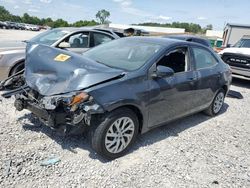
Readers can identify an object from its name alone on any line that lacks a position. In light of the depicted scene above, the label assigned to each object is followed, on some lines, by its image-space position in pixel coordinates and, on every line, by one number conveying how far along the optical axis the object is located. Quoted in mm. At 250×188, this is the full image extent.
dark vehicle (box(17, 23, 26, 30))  45059
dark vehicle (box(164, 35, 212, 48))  7201
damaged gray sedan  2325
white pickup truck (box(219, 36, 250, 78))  6352
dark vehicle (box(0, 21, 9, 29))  41196
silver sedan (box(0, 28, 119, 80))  4240
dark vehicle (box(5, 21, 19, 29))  42908
